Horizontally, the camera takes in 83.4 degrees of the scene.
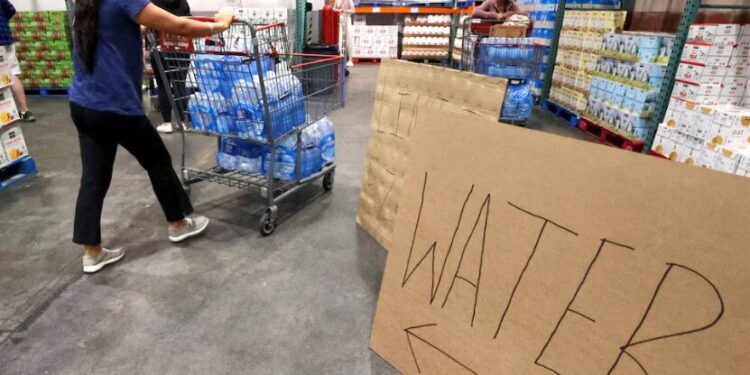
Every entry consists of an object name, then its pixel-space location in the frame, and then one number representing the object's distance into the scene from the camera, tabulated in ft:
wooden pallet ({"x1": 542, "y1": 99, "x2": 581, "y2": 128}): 17.34
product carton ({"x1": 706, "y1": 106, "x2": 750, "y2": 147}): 9.66
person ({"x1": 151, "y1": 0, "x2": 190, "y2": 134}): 9.16
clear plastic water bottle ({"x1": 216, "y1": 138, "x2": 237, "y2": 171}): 9.31
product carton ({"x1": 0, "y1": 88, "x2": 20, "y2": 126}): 10.37
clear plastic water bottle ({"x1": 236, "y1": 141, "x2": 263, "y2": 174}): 9.18
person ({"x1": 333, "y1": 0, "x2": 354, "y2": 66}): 26.91
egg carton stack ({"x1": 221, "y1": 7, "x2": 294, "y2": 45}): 19.52
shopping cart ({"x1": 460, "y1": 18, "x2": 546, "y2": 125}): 14.49
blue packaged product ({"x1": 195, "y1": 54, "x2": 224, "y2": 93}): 7.96
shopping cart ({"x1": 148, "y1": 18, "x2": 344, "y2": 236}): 7.98
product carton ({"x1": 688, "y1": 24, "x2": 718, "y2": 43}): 10.71
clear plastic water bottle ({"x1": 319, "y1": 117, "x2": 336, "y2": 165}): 10.00
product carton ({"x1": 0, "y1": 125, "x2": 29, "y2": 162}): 10.53
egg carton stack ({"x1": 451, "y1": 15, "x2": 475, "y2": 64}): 28.25
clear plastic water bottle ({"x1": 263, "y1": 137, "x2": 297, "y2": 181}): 9.08
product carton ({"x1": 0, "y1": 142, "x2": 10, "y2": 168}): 10.42
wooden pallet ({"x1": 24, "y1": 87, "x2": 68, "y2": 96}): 20.61
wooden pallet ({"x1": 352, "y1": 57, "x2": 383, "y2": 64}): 33.50
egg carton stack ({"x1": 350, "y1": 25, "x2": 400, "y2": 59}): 32.22
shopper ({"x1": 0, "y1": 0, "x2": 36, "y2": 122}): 12.16
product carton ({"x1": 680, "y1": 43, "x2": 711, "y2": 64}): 10.79
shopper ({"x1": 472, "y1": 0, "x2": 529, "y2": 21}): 18.65
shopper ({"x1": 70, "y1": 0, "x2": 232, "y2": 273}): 5.96
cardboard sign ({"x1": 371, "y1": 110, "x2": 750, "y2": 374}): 3.06
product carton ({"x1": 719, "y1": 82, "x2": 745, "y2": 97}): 10.95
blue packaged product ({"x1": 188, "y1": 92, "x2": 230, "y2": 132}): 8.26
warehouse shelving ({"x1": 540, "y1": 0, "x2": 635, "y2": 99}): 18.37
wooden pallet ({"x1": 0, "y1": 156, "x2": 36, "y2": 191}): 10.89
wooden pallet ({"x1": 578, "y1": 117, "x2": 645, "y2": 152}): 13.52
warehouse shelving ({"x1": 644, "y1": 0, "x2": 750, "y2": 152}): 11.09
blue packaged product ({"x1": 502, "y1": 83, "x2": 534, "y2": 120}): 14.48
